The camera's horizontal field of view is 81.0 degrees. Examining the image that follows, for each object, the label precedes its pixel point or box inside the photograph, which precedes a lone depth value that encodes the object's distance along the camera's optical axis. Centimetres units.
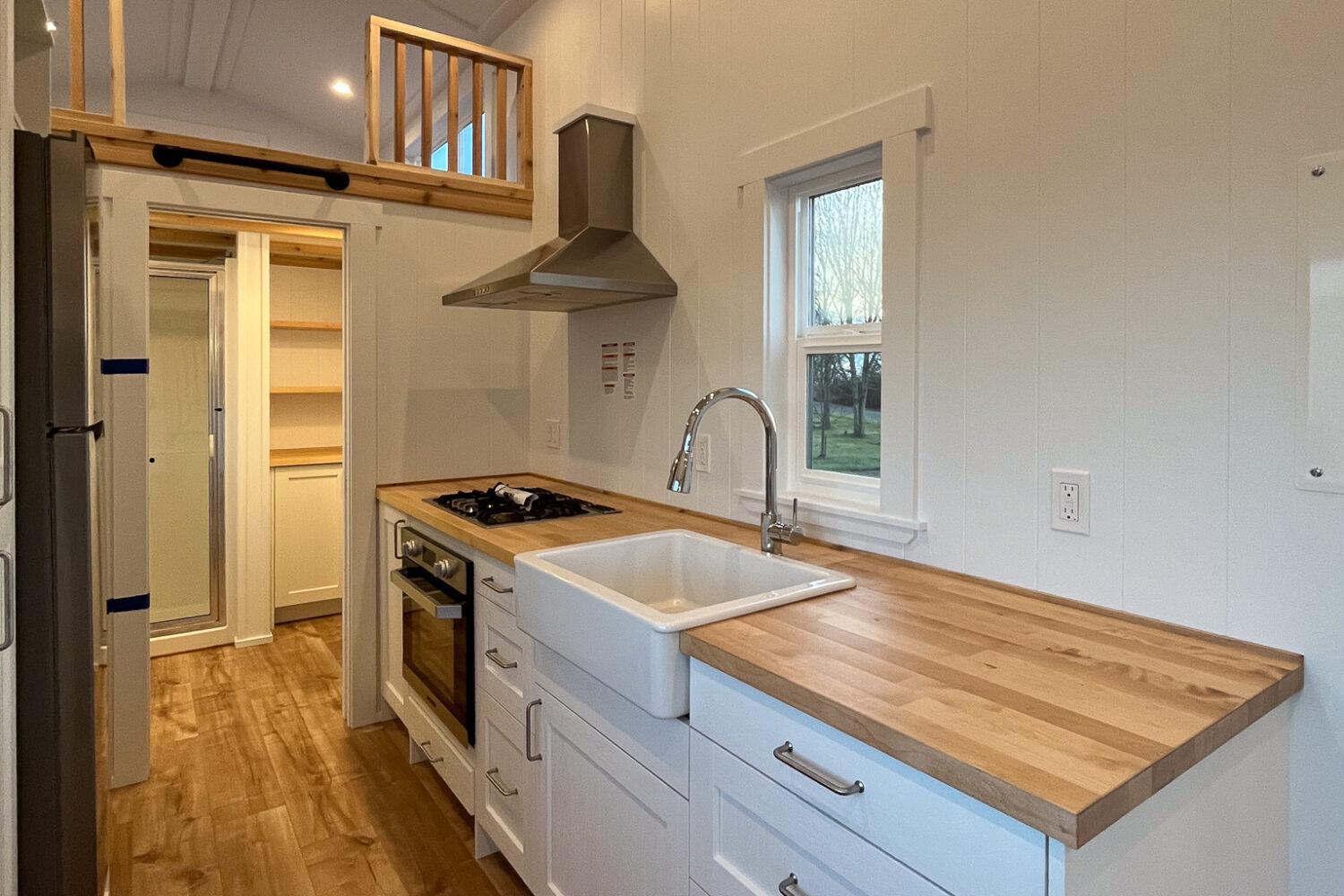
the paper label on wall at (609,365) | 278
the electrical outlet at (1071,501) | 142
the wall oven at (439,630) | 213
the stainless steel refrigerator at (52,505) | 143
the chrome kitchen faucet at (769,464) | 172
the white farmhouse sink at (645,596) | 129
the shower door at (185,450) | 371
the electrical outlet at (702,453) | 235
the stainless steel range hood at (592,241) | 237
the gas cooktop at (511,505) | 225
